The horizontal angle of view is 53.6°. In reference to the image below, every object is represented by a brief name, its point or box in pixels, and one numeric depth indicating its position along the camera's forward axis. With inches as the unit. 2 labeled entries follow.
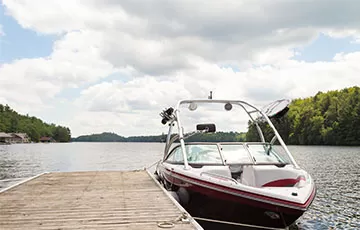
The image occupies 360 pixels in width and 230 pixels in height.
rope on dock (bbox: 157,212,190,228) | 223.0
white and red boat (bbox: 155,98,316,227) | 276.1
